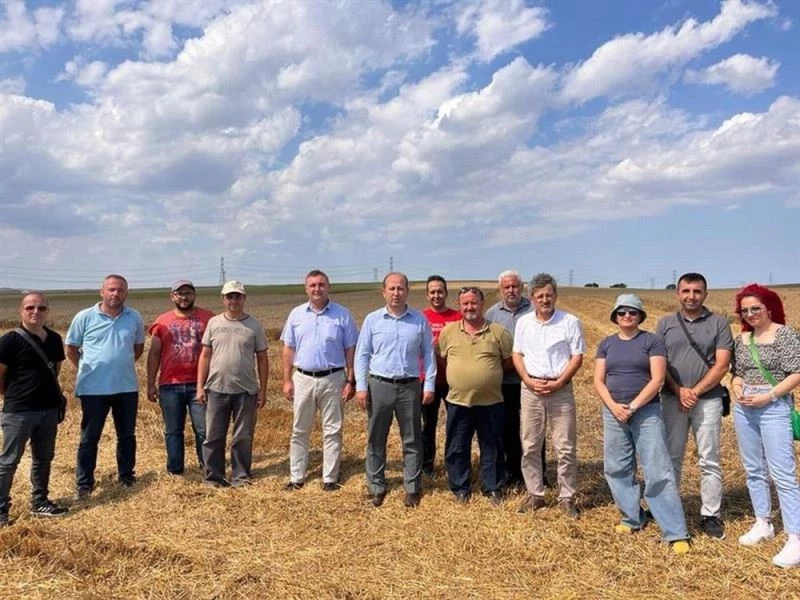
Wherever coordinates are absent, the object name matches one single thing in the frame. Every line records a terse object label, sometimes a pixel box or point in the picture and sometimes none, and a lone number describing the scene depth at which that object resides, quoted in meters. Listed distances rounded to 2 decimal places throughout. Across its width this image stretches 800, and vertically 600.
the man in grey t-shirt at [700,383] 4.85
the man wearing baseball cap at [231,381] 6.35
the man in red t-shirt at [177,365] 6.68
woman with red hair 4.55
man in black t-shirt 5.41
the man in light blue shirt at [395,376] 5.84
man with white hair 6.04
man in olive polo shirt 5.66
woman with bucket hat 4.78
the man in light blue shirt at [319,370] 6.22
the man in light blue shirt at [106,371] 6.21
